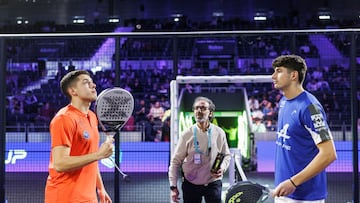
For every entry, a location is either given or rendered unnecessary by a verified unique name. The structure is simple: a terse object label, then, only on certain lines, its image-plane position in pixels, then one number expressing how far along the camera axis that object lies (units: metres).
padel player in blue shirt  3.11
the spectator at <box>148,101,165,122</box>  11.55
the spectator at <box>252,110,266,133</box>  11.67
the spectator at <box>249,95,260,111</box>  12.57
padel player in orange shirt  3.25
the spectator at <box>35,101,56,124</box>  10.45
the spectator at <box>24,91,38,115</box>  12.53
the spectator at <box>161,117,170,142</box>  9.55
